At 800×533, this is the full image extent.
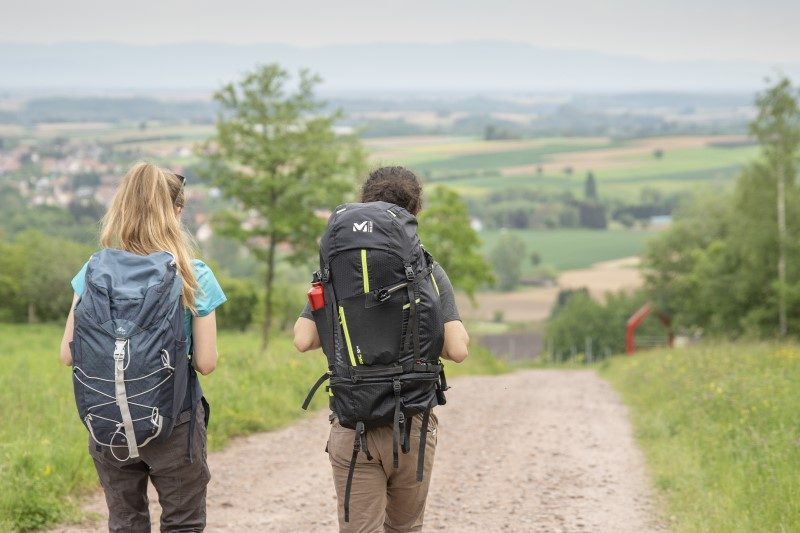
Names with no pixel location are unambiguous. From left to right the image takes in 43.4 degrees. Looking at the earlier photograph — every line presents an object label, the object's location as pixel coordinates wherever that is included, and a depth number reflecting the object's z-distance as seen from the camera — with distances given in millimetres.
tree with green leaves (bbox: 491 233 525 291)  133500
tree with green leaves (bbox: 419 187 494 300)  39531
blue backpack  3801
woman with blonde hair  3812
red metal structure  54219
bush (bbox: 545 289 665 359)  93500
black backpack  3949
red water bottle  4008
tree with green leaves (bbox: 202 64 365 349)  25906
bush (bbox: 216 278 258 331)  54938
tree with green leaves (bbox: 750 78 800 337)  38844
